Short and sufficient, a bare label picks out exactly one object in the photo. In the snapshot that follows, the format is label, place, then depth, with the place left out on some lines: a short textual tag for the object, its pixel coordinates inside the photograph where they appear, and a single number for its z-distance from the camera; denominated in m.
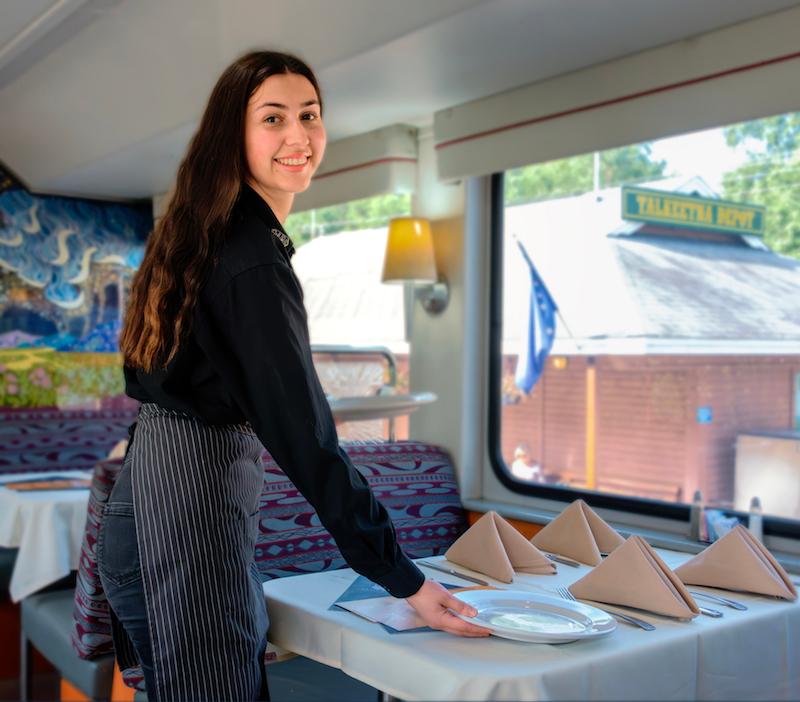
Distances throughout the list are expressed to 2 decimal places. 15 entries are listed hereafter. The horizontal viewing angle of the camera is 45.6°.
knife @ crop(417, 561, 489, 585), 2.03
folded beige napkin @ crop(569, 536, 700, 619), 1.73
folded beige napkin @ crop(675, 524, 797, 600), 1.92
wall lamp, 3.54
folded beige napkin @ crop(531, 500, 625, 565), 2.26
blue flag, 3.58
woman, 1.50
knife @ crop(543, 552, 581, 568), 2.24
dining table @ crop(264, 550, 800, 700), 1.42
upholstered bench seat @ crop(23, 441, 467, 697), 2.72
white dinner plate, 1.52
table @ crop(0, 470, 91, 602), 3.60
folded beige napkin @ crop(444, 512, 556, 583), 2.08
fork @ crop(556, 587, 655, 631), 1.66
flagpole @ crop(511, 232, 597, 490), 3.39
